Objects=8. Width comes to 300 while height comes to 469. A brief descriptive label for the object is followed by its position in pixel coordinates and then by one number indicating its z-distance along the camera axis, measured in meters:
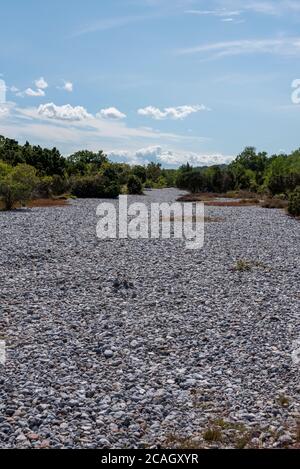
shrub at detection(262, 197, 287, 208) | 57.66
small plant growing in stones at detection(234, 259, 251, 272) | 18.77
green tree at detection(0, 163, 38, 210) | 43.09
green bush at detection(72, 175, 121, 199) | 68.88
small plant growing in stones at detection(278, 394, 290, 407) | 7.98
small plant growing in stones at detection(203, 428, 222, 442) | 6.94
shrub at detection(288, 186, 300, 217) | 44.88
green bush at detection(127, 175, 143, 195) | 80.75
